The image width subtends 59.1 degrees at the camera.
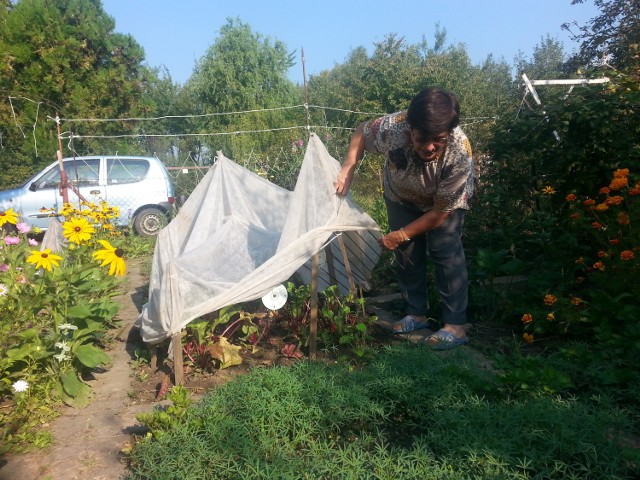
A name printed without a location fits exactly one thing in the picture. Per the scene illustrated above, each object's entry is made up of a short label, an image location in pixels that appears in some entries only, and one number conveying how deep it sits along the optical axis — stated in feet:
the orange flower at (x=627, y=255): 10.63
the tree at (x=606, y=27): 40.09
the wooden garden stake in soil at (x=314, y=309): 11.43
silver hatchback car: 32.50
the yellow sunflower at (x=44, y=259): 9.82
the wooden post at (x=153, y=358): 12.02
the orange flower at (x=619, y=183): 11.19
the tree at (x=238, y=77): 75.00
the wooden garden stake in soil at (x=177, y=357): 10.60
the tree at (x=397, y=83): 58.08
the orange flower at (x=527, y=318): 11.62
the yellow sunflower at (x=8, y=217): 11.62
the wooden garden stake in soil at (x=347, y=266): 12.72
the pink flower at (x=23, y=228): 14.52
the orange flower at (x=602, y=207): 11.33
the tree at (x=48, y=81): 45.55
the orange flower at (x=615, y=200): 11.18
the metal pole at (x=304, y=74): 16.99
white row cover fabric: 10.93
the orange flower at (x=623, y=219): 11.41
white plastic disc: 11.98
